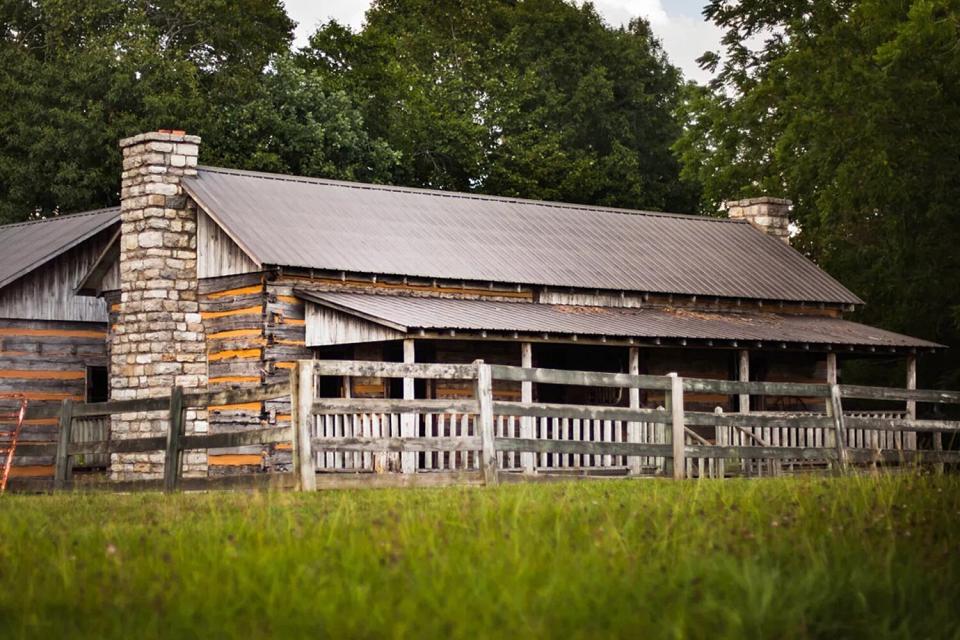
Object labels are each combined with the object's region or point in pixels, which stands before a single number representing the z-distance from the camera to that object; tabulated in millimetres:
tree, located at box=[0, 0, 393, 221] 42125
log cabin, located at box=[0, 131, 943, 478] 26469
